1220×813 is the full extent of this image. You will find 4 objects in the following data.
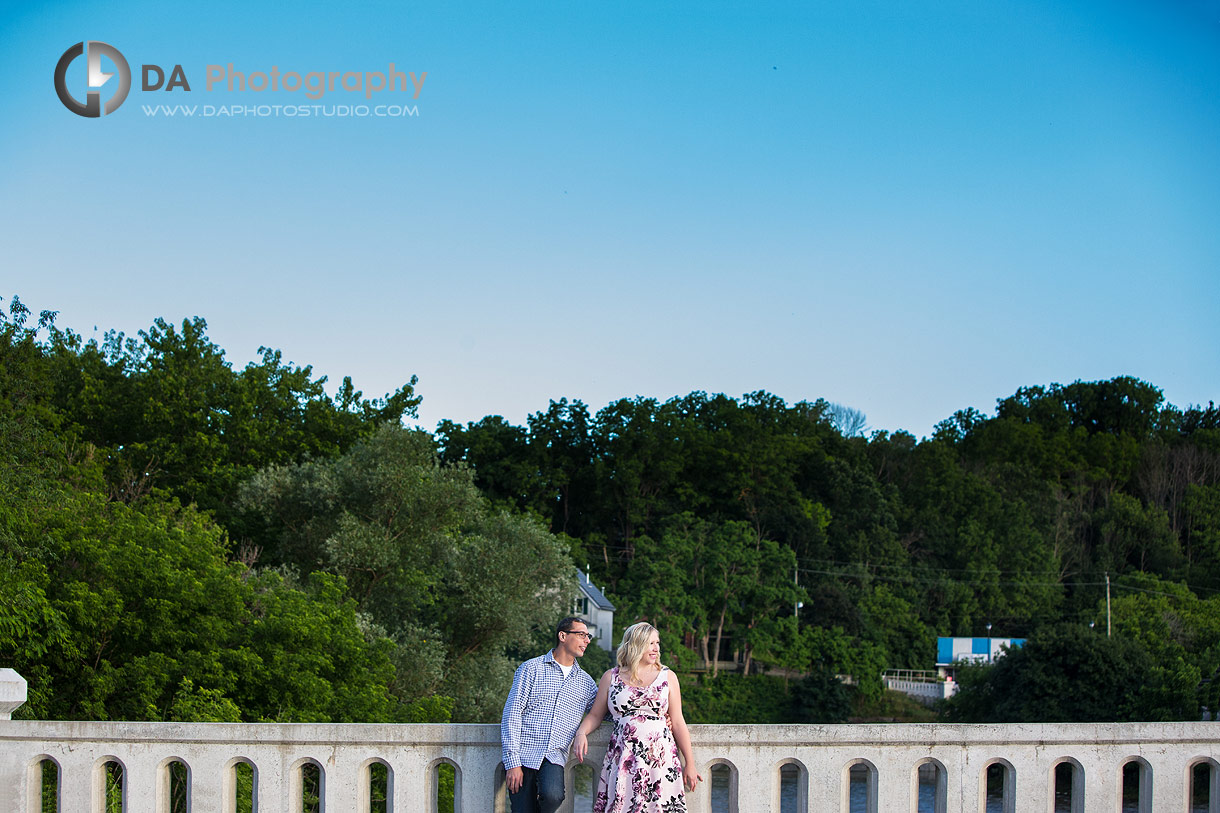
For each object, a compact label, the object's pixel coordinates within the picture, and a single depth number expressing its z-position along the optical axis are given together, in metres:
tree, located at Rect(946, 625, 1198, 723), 38.09
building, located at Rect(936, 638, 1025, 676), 58.19
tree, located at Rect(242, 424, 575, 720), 25.05
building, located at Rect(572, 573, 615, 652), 55.41
